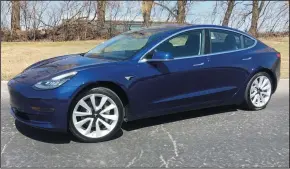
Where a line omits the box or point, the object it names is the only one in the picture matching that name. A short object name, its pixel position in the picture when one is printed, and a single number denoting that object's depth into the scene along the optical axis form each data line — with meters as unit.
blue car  4.71
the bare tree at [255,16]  19.34
